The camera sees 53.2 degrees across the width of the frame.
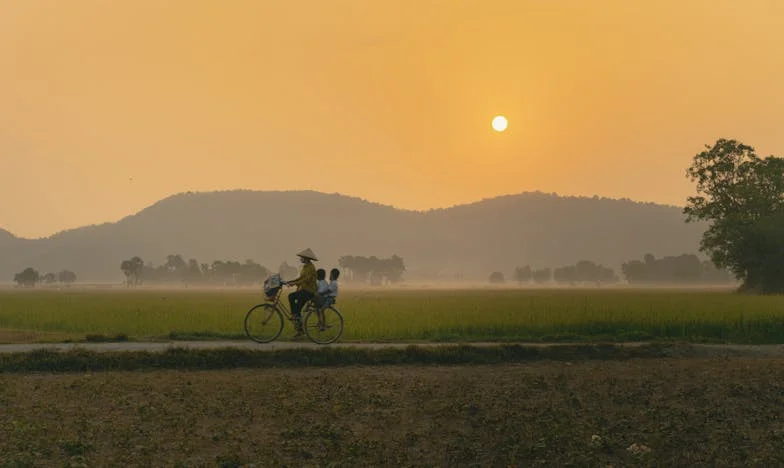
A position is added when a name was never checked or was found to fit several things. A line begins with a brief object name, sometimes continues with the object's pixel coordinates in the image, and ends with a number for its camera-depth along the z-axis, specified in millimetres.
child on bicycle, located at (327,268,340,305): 24884
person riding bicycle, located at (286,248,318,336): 24469
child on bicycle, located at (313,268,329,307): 24906
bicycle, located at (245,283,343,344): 25203
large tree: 79562
